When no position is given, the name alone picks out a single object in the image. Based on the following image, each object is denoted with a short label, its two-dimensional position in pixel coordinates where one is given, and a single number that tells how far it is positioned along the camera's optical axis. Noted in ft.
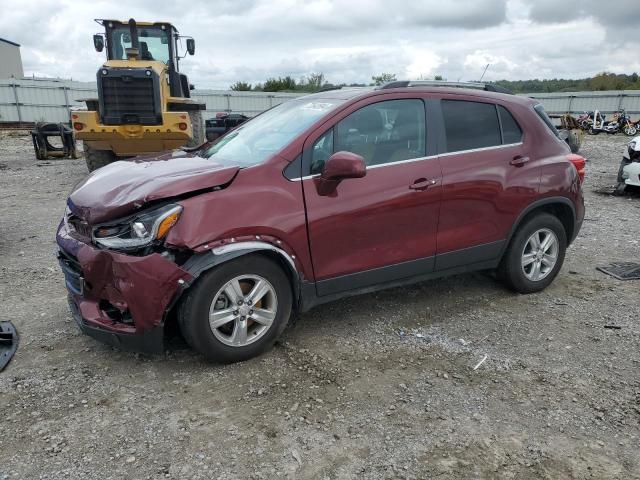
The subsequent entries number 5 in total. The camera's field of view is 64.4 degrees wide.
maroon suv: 10.00
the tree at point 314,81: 160.08
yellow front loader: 32.35
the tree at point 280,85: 156.97
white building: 146.61
